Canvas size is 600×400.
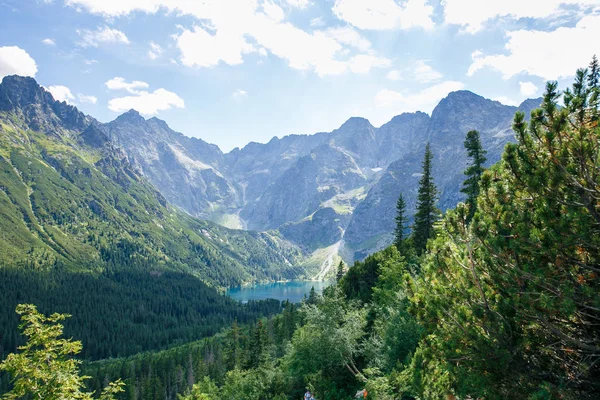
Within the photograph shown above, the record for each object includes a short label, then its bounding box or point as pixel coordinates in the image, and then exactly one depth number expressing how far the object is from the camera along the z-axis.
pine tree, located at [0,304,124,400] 12.96
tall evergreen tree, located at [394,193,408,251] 70.56
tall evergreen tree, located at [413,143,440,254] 56.44
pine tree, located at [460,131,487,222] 44.06
